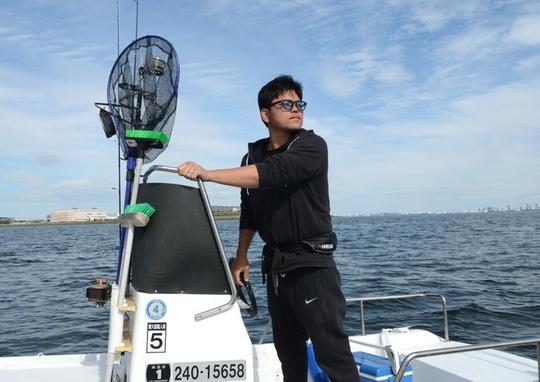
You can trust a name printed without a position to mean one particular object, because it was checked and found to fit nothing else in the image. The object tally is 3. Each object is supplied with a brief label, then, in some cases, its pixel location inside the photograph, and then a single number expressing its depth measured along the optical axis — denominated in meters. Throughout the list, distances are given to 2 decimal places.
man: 2.53
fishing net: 2.98
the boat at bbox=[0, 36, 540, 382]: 2.56
